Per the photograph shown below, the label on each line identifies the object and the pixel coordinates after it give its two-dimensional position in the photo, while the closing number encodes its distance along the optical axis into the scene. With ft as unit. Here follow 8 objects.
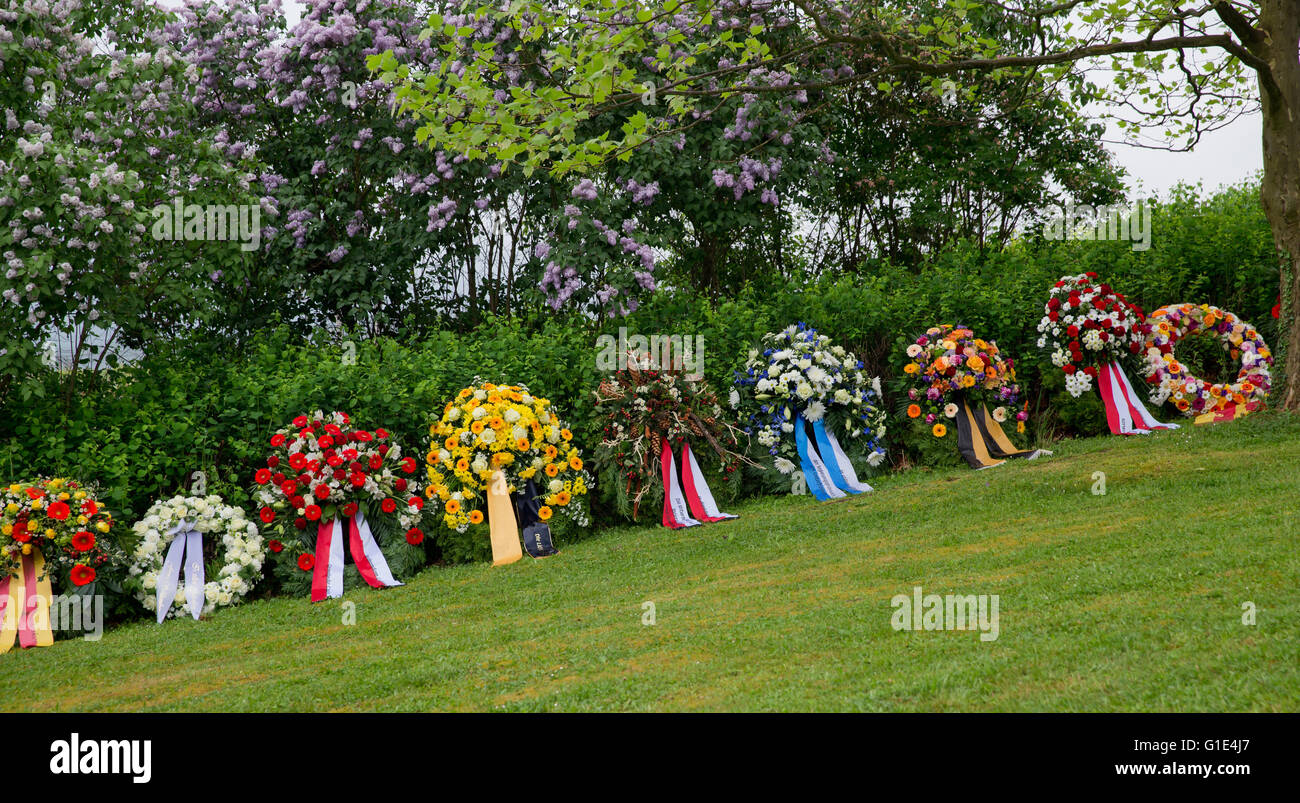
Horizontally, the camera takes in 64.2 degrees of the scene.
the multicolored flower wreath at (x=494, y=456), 26.63
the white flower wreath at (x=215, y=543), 23.73
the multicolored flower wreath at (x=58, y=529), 22.11
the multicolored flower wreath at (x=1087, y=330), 32.60
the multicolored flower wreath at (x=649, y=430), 28.55
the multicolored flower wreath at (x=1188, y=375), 33.35
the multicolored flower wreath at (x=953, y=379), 31.65
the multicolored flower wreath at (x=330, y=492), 25.21
